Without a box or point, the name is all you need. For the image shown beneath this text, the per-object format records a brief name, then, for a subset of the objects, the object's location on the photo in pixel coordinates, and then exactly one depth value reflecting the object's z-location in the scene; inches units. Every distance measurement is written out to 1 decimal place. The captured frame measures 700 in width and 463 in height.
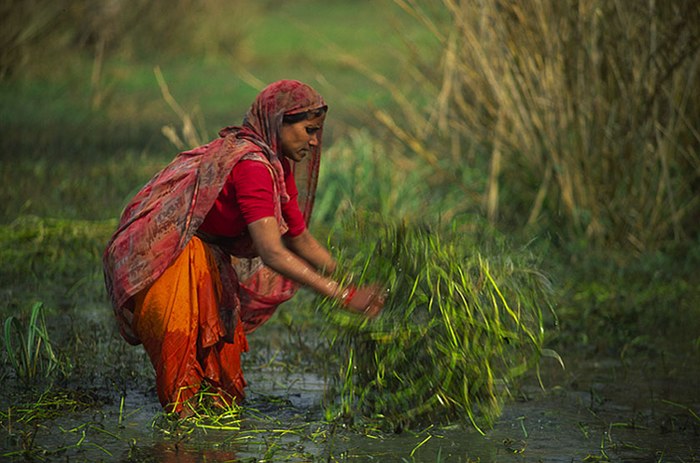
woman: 330.3
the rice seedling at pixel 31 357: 364.2
